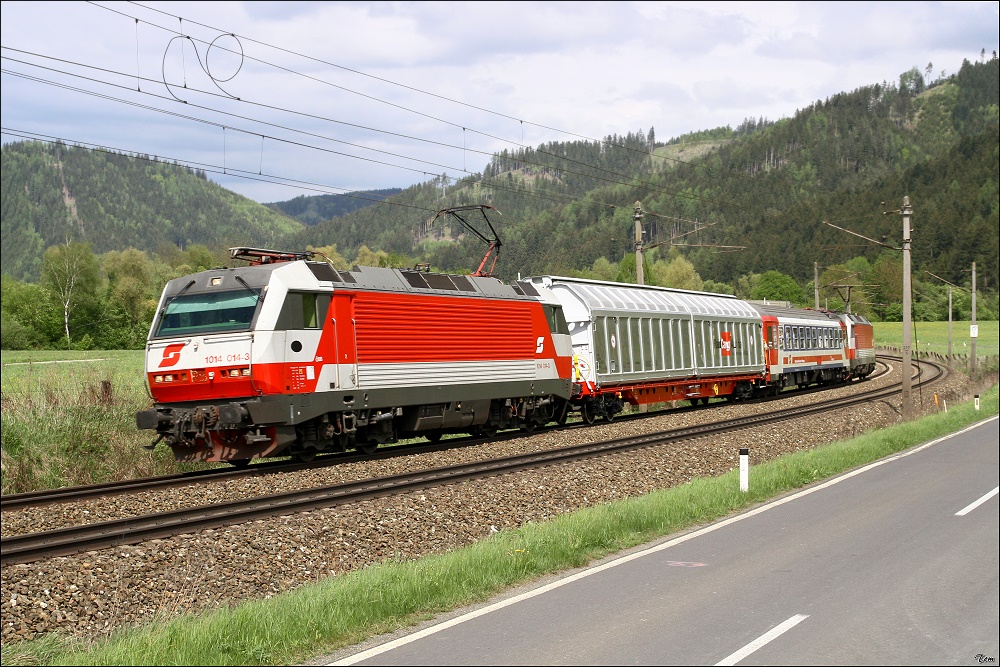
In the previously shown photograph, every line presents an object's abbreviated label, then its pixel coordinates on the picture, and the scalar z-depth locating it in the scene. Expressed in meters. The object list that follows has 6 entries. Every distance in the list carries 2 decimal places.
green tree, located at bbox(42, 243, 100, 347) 75.38
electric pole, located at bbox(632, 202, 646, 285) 33.35
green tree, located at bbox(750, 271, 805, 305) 129.62
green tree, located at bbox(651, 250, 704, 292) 140.38
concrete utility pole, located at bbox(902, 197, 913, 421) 31.56
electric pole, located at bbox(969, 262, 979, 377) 52.38
